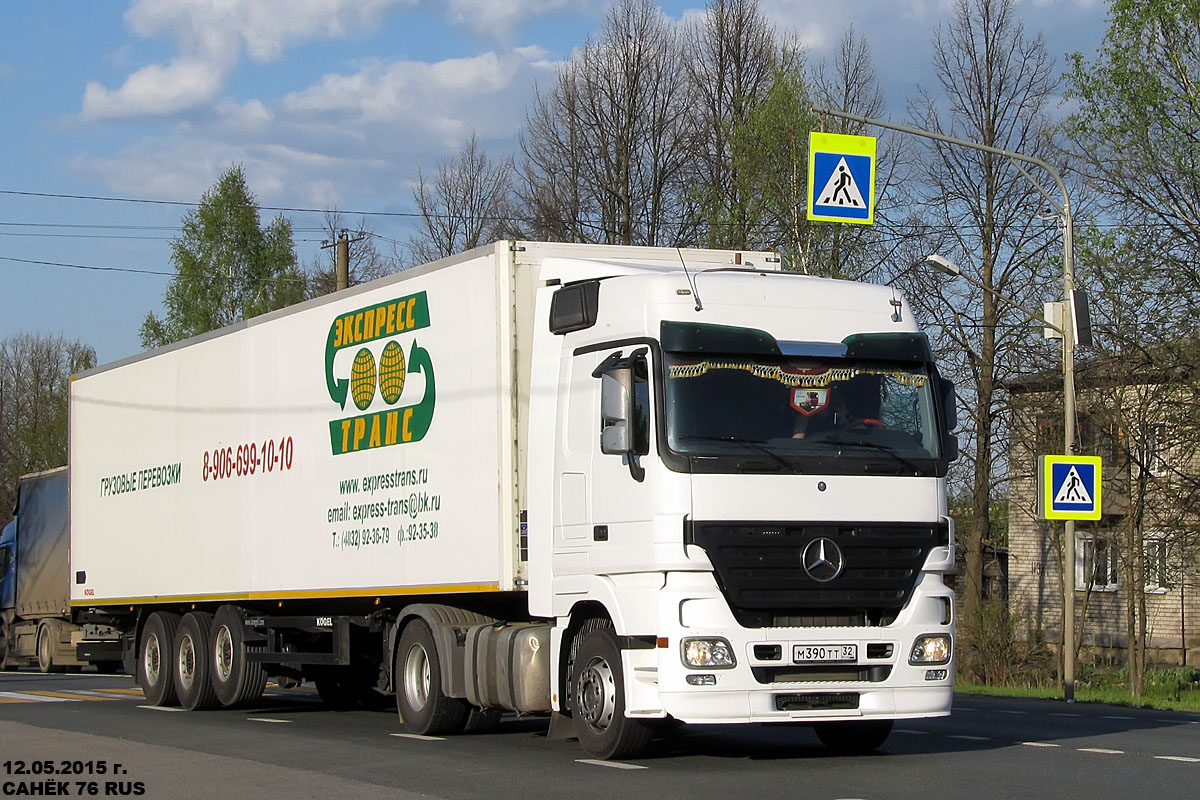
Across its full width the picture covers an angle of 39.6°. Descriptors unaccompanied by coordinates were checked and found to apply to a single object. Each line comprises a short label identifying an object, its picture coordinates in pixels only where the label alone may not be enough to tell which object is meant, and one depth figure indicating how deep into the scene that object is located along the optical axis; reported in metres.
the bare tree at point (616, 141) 44.78
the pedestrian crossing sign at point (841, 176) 20.41
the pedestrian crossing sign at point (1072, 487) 22.08
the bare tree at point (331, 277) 57.06
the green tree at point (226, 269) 63.00
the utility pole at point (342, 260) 41.25
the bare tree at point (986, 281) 39.69
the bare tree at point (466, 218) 50.16
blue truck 30.80
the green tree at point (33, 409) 71.88
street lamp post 22.77
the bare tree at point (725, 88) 39.94
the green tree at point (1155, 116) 28.64
